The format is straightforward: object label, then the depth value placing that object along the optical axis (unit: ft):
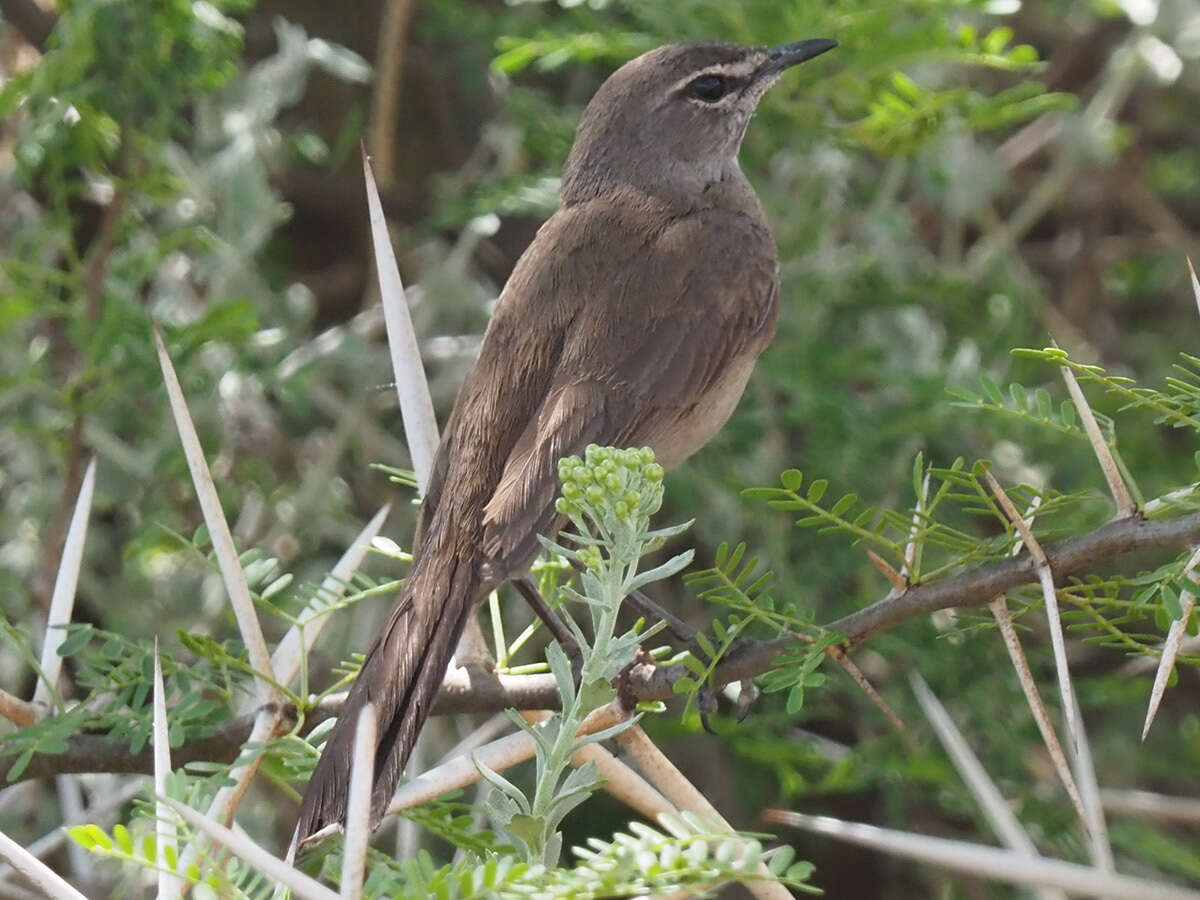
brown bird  10.96
